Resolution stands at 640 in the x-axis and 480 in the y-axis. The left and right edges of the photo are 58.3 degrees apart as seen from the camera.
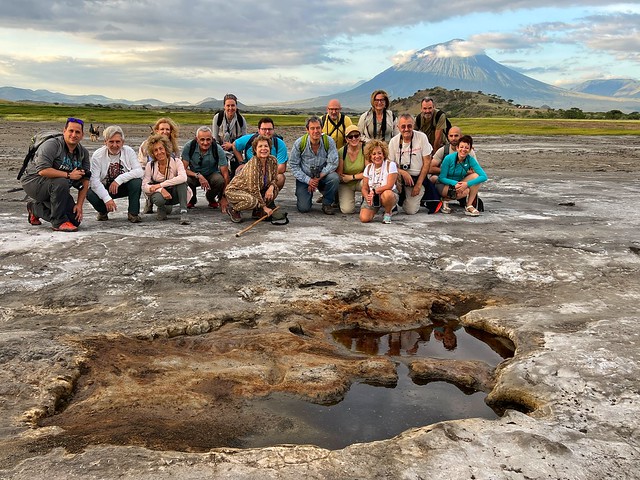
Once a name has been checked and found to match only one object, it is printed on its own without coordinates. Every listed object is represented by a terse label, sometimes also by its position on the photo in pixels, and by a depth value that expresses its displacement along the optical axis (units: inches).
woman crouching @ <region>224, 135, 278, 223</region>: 329.1
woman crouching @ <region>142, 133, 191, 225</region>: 324.8
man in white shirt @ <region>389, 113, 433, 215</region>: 354.6
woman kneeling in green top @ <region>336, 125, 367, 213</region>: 359.3
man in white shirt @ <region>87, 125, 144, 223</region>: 314.8
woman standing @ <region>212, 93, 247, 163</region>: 381.4
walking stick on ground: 297.2
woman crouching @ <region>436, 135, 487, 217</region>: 355.6
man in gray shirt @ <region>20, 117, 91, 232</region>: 289.1
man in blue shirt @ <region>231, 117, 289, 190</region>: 338.6
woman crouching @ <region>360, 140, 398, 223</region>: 334.3
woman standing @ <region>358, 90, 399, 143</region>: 363.9
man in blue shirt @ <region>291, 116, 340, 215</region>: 347.9
